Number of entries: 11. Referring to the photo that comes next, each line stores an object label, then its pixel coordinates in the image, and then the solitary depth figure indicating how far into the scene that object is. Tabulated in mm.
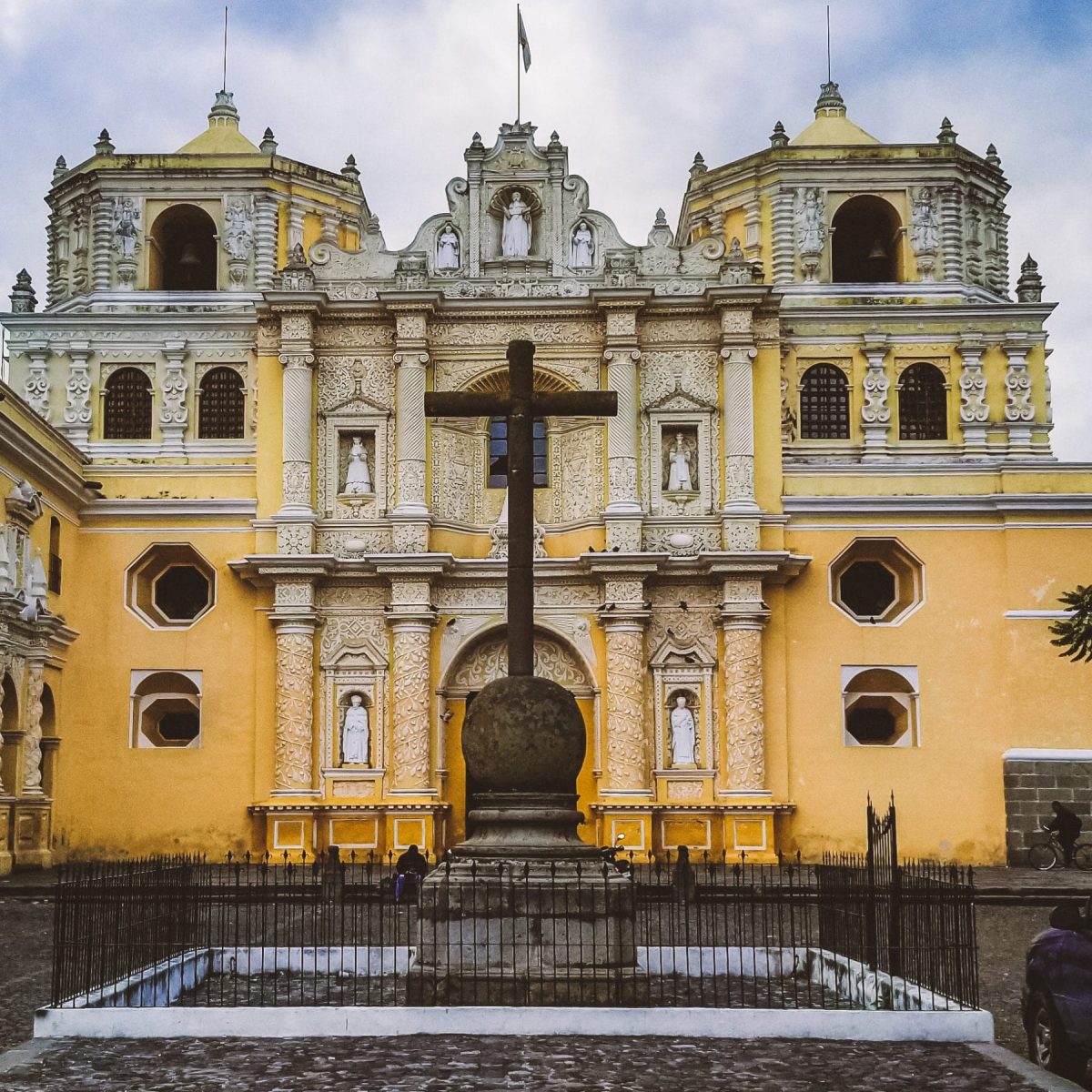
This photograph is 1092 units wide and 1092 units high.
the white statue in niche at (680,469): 27891
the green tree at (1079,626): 13688
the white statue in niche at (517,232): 28609
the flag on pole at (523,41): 29625
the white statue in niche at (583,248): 28531
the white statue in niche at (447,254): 28656
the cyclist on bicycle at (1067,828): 25734
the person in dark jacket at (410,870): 17562
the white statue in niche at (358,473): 27891
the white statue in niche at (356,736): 27078
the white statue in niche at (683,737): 26953
